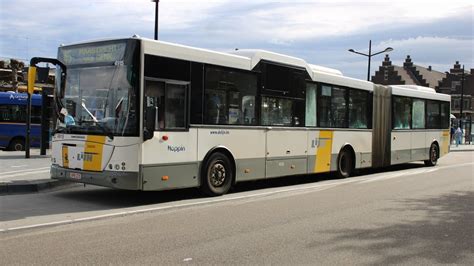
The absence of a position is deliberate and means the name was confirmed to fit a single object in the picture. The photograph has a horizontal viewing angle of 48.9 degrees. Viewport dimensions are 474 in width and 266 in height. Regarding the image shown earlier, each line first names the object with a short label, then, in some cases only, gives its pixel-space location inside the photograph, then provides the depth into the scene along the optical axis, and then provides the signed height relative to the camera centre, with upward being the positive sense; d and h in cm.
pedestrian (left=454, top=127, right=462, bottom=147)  4081 -19
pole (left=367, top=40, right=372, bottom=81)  3896 +599
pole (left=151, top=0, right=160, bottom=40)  1945 +424
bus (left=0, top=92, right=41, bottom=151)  2455 +25
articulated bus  943 +26
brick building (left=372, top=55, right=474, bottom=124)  9244 +997
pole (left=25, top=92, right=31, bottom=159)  1595 +5
